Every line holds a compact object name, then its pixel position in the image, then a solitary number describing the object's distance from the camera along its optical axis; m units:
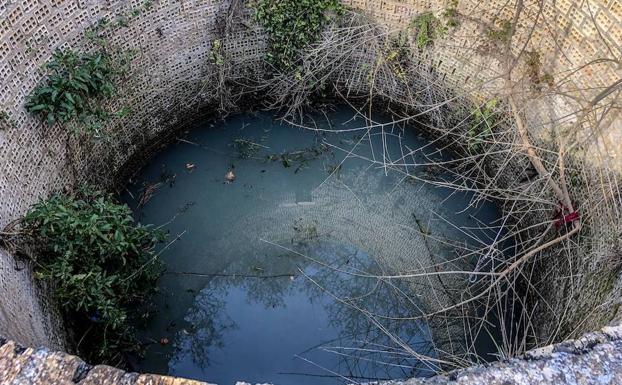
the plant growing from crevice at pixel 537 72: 4.55
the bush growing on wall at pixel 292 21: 5.03
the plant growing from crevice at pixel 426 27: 5.07
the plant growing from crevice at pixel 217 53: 5.22
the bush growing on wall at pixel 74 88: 4.00
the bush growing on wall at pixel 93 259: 3.70
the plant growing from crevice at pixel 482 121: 4.85
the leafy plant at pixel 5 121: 3.71
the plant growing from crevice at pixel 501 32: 4.63
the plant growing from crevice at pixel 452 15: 4.91
